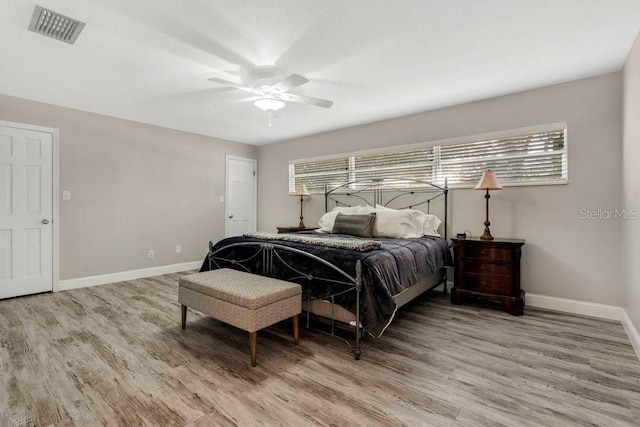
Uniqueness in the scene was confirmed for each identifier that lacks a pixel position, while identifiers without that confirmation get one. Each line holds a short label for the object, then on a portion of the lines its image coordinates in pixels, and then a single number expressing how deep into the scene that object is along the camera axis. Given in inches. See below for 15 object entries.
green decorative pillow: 152.5
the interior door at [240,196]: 243.8
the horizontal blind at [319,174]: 210.1
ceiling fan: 108.7
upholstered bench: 88.9
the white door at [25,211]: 148.3
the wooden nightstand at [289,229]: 205.6
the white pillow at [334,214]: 172.4
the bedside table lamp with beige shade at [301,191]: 217.5
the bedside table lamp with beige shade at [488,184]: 134.5
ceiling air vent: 86.3
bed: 94.3
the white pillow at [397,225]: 147.4
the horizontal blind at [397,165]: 172.7
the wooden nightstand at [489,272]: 128.4
